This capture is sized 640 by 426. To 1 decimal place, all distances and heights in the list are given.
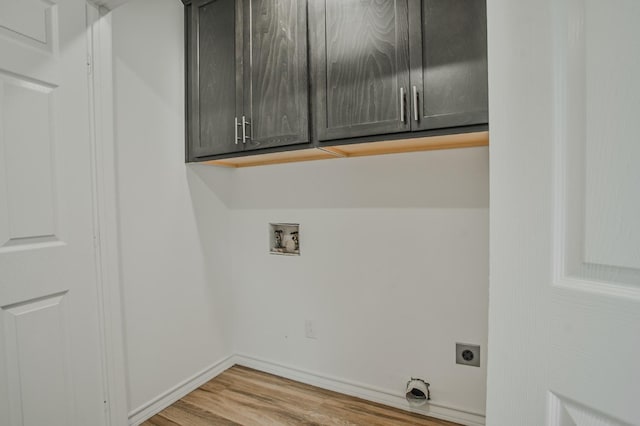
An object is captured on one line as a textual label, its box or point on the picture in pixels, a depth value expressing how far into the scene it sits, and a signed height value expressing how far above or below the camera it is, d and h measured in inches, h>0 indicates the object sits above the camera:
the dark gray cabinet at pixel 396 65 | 48.4 +23.8
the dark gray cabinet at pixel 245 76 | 61.9 +28.9
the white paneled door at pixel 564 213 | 18.7 -0.9
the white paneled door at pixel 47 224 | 45.6 -2.1
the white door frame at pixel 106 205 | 56.7 +0.9
